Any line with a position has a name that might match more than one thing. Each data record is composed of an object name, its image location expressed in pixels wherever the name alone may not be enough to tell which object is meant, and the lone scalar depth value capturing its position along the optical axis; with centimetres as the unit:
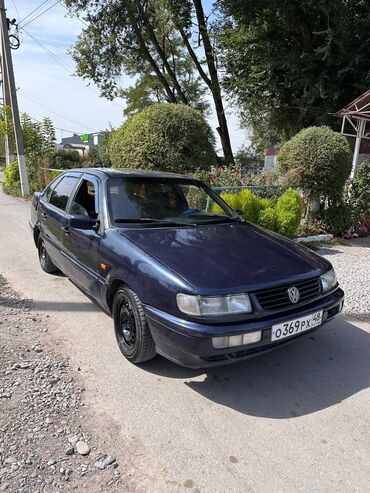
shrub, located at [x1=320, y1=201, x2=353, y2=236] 855
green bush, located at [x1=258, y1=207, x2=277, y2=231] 723
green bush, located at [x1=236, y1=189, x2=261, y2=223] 721
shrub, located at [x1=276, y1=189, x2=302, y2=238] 729
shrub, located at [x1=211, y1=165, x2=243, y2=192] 871
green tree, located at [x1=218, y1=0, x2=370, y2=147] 1459
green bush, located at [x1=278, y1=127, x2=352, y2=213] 778
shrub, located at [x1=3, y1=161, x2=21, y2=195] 1648
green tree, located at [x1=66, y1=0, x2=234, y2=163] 1933
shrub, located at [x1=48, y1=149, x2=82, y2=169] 1572
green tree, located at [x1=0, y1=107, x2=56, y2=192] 1588
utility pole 1436
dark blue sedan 275
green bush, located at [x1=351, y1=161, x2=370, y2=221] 890
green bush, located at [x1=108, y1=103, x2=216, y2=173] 796
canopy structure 1073
